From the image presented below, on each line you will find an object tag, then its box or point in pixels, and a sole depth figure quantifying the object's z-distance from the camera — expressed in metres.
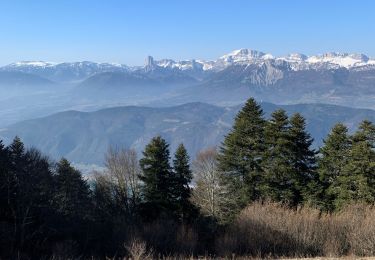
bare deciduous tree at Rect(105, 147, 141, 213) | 44.03
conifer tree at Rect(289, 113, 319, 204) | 36.44
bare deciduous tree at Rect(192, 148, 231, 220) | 39.94
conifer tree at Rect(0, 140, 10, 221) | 33.91
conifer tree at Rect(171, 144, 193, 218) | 39.84
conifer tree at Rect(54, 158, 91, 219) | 39.69
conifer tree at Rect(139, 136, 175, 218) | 38.75
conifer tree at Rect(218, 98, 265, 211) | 37.41
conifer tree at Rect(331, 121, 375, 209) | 33.47
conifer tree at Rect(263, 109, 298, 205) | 35.97
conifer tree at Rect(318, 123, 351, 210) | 36.06
